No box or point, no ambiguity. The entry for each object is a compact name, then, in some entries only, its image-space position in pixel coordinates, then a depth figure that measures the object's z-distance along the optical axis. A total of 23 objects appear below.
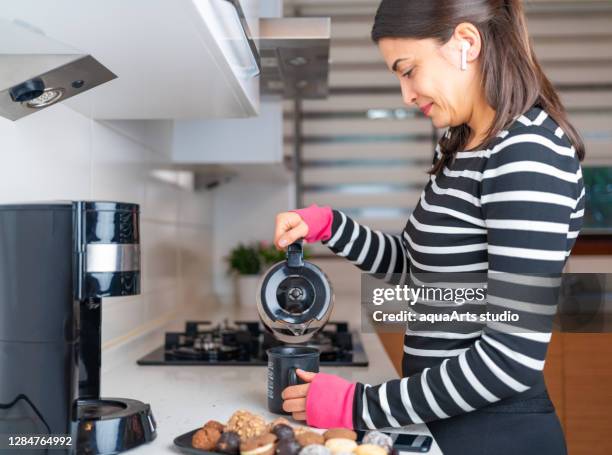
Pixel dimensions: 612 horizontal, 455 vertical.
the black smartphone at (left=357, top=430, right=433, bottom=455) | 0.87
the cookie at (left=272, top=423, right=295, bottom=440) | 0.79
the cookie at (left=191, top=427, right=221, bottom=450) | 0.84
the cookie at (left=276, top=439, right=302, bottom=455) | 0.76
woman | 0.89
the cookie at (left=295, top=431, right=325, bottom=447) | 0.79
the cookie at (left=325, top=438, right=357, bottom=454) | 0.78
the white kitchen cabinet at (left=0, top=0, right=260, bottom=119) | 0.83
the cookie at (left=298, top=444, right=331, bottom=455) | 0.74
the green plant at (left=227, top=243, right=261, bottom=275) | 2.83
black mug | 1.03
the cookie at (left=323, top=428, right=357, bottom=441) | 0.82
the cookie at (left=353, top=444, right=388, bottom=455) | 0.77
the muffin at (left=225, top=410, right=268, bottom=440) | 0.83
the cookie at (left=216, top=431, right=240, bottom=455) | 0.82
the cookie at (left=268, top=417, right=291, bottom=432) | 0.83
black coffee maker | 0.79
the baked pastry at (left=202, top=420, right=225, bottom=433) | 0.87
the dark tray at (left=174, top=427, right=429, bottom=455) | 0.83
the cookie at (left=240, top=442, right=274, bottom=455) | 0.78
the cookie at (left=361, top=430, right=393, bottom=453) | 0.80
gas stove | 1.53
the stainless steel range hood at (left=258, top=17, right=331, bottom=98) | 1.50
